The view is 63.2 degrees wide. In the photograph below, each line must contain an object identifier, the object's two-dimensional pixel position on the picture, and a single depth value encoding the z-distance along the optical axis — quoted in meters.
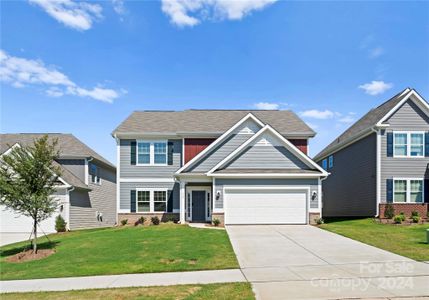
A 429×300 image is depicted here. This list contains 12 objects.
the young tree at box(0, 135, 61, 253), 13.75
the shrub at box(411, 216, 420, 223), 19.07
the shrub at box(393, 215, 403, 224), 19.14
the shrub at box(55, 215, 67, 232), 21.55
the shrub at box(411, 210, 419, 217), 20.12
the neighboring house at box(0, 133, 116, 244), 22.39
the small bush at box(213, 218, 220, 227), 19.09
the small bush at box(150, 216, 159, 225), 21.55
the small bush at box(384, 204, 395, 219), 20.53
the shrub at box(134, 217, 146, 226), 22.64
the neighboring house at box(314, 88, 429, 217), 21.34
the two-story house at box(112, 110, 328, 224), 19.70
